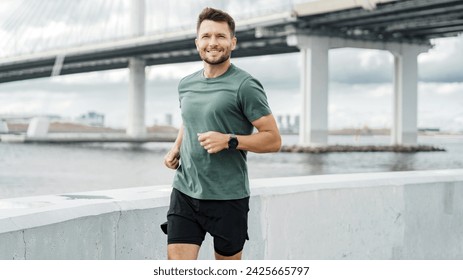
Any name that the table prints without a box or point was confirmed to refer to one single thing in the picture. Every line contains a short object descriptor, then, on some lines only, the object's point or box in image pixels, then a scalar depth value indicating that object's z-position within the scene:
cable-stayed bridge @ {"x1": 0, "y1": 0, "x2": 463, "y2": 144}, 42.91
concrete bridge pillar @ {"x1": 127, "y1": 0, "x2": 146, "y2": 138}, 66.44
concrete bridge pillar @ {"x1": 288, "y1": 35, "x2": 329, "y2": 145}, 48.94
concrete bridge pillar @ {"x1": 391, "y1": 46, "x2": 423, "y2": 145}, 54.51
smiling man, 2.69
